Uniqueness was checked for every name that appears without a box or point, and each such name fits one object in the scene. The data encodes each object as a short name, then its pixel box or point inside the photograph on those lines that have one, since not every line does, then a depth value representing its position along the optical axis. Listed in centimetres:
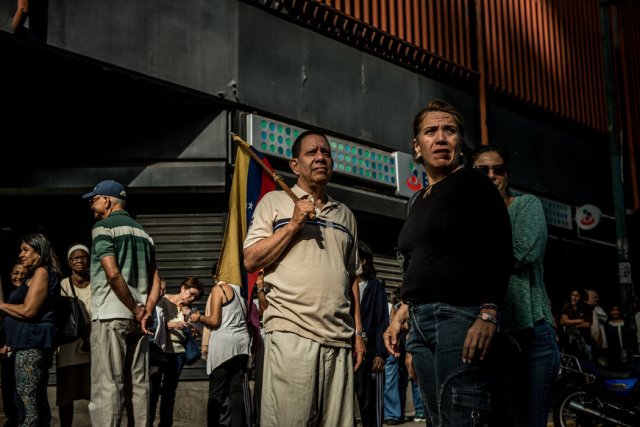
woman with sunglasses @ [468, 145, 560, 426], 404
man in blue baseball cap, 648
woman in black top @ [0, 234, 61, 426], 689
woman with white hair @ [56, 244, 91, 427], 776
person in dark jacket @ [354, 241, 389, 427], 780
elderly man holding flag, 431
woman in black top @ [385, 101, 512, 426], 330
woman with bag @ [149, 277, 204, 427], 909
